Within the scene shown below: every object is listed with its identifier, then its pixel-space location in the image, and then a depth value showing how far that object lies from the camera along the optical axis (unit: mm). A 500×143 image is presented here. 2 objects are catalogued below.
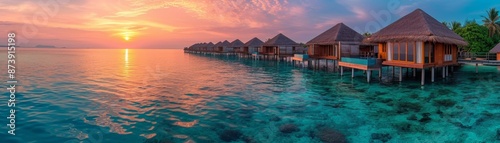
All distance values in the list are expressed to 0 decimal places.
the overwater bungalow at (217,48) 67125
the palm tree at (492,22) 36462
